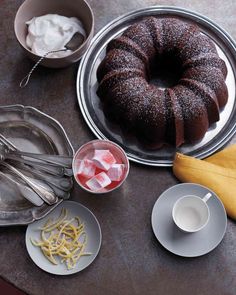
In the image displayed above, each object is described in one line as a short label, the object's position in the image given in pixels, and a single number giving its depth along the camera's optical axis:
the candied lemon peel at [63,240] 1.26
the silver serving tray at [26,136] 1.33
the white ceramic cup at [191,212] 1.25
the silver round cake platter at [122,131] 1.36
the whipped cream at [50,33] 1.41
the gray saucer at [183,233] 1.26
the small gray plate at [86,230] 1.25
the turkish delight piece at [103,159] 1.28
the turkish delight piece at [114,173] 1.28
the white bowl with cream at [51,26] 1.40
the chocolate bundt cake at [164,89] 1.32
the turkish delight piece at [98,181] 1.27
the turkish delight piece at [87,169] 1.29
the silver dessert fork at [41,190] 1.28
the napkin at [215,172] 1.31
